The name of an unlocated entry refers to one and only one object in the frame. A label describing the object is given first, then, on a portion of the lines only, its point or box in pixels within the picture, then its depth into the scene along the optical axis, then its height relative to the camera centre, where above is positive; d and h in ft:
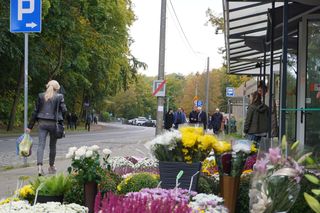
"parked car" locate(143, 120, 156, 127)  314.69 -8.59
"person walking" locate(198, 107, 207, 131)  84.58 -1.20
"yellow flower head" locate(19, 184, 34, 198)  17.30 -2.77
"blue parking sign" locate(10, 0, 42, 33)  31.58 +5.48
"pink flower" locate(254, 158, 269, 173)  11.10 -1.16
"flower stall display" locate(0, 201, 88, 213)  13.62 -2.65
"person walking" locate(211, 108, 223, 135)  89.16 -1.61
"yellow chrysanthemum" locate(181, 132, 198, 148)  15.16 -0.86
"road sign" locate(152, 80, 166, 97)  61.62 +2.41
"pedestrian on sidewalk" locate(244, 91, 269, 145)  37.78 -0.76
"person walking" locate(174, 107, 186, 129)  90.37 -1.35
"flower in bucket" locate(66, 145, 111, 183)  16.94 -1.79
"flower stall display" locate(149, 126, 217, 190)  15.29 -1.26
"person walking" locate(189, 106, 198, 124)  84.63 -1.07
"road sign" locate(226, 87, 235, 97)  94.39 +3.21
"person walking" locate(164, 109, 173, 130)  86.68 -1.81
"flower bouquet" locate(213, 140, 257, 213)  15.37 -1.57
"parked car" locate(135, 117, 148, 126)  329.11 -7.79
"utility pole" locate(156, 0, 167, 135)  62.08 +6.60
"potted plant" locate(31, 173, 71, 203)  16.88 -2.61
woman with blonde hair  32.45 -0.30
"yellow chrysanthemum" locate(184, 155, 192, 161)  15.42 -1.41
